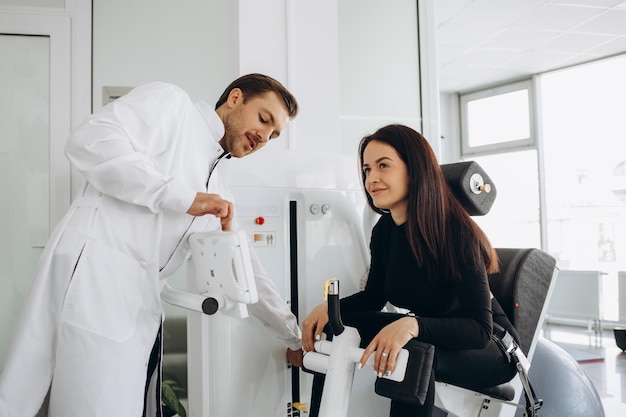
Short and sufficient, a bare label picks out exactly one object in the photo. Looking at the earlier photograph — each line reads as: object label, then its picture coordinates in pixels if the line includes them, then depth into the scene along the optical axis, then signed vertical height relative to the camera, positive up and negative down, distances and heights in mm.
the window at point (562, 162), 6043 +704
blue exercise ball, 2164 -633
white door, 3154 +489
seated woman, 1487 -150
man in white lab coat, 1431 -75
